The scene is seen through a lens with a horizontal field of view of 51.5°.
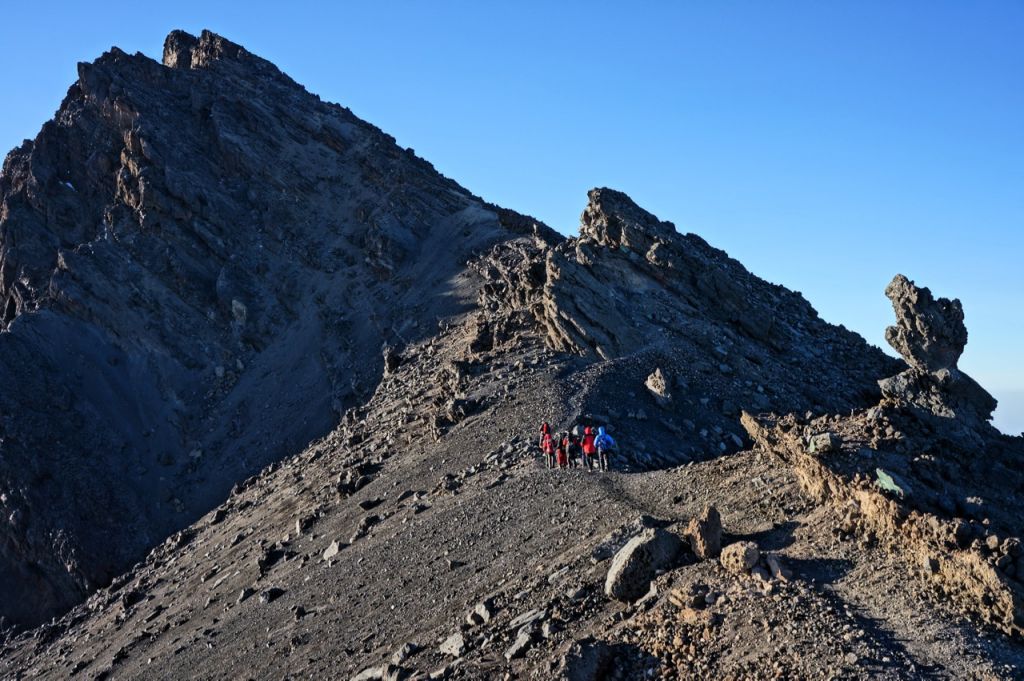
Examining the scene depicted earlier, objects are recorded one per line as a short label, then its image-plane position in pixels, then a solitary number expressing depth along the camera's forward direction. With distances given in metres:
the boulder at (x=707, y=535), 21.92
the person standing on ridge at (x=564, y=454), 33.22
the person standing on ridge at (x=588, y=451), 33.00
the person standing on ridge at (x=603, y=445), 32.75
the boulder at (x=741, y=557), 20.36
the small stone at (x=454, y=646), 23.38
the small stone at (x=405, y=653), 24.55
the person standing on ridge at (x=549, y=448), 33.53
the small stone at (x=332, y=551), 33.84
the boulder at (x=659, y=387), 37.75
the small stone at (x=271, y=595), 32.69
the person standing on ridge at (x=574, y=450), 33.48
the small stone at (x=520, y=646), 21.59
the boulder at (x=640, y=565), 21.98
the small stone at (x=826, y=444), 23.05
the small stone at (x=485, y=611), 24.47
